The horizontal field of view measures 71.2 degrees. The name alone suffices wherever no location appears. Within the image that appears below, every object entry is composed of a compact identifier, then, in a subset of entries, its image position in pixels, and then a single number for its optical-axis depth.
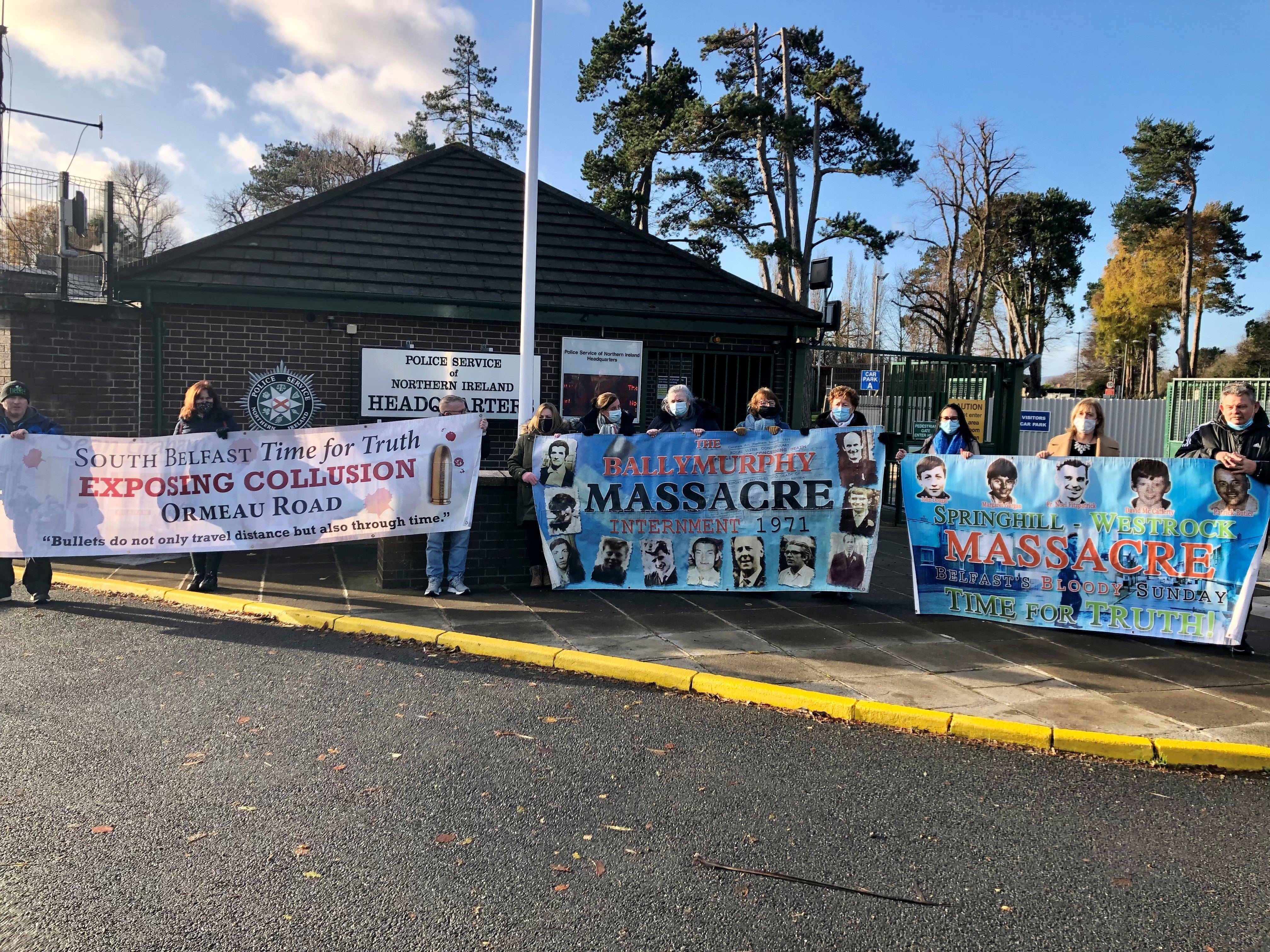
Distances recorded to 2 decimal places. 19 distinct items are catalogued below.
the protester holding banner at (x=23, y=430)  7.86
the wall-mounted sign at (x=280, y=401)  11.38
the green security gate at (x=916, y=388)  13.73
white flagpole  9.19
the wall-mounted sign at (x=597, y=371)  12.72
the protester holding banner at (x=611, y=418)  8.82
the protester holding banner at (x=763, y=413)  8.48
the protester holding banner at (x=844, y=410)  8.59
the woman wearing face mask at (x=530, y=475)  8.44
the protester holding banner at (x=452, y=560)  8.25
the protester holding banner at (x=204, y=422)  8.25
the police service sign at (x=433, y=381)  11.80
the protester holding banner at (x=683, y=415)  8.80
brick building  10.55
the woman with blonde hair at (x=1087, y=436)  7.37
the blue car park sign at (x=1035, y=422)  14.38
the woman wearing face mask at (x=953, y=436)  8.44
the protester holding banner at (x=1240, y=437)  6.73
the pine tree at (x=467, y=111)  42.81
